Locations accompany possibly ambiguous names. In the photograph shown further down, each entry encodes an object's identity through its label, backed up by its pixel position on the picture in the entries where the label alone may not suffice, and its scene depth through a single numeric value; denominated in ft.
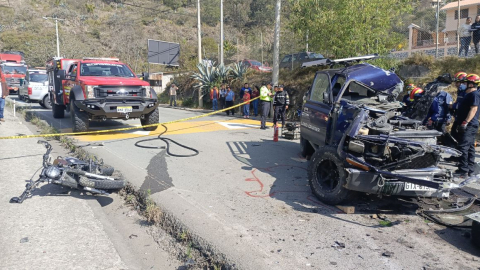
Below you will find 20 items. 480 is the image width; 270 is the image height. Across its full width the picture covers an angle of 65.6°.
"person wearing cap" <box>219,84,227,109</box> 65.51
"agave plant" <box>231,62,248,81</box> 70.59
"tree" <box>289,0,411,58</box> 41.60
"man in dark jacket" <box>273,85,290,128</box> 38.47
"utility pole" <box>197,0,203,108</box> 75.26
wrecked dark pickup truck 15.01
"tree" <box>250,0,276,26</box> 184.36
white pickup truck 66.80
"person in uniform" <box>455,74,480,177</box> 21.22
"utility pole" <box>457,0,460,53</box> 46.95
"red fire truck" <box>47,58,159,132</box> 32.50
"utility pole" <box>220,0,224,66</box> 72.89
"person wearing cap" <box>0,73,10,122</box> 40.29
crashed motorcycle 16.74
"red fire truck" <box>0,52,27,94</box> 98.32
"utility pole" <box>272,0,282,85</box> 51.21
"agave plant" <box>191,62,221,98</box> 72.90
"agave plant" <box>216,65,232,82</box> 72.02
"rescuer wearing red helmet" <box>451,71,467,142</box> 22.22
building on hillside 87.29
